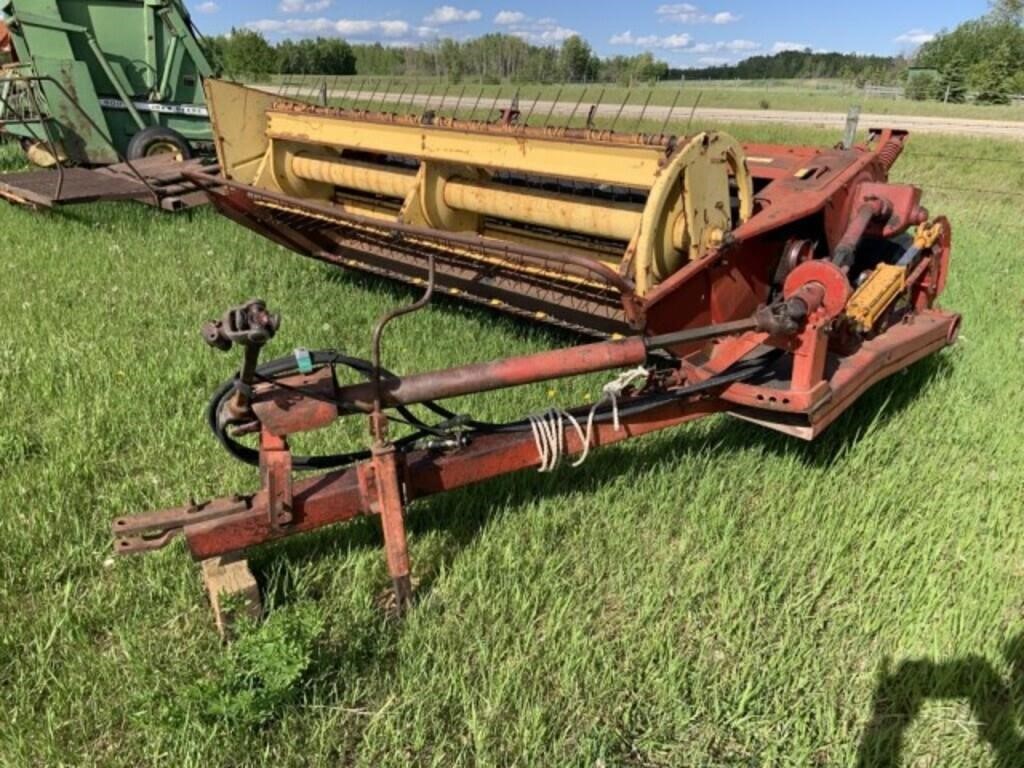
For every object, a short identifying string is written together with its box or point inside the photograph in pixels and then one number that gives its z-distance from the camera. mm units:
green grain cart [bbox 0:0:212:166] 9477
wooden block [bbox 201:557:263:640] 2506
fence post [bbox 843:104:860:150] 8245
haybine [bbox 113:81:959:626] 2508
